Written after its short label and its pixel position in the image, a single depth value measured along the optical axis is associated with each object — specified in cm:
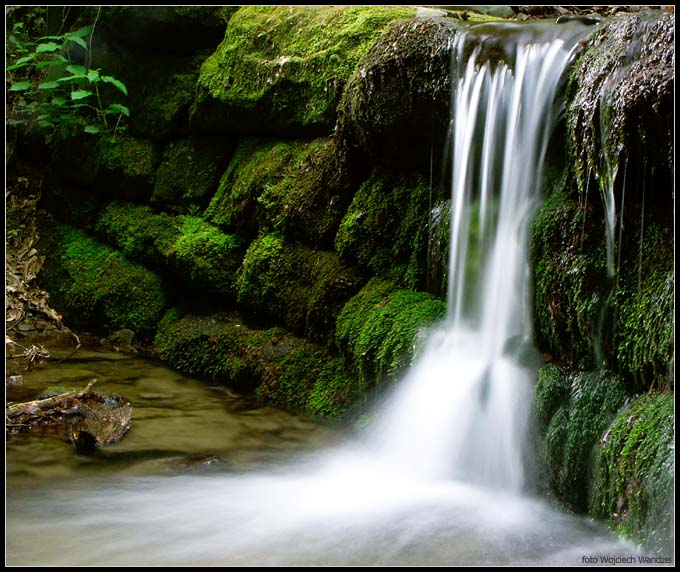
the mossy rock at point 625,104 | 331
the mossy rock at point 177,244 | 634
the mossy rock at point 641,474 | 300
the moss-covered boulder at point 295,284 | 543
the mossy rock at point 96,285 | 695
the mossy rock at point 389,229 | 507
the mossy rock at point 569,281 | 369
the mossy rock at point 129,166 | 729
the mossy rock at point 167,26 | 689
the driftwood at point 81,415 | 443
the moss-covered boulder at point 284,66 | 582
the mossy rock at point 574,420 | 357
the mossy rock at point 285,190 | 563
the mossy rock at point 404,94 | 475
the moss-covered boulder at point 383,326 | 473
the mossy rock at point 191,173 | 693
